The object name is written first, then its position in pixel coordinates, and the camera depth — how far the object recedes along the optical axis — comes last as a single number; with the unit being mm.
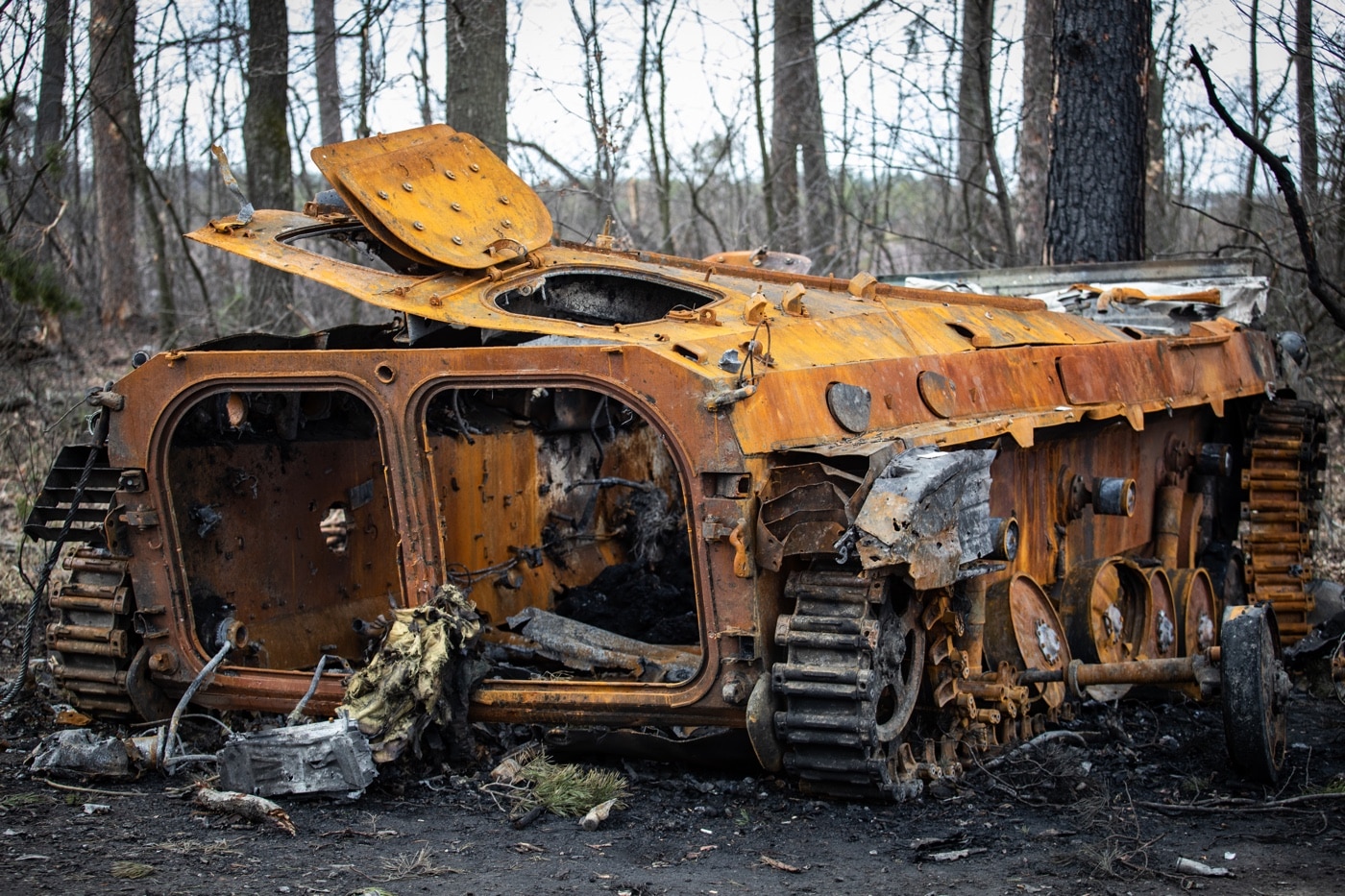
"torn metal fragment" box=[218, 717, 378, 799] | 5332
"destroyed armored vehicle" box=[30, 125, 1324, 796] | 5172
